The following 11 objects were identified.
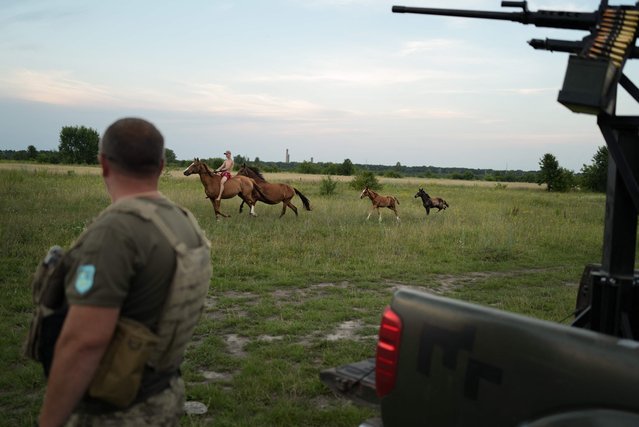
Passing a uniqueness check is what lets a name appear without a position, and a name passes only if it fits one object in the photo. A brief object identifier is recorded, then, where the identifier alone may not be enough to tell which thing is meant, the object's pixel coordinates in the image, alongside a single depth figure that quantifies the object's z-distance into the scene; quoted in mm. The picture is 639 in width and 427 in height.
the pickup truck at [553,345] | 1754
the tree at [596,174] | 51000
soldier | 1809
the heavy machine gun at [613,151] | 2270
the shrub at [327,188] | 28344
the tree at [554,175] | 51000
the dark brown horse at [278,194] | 18328
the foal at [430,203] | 20156
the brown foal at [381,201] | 18062
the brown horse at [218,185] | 16875
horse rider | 16969
